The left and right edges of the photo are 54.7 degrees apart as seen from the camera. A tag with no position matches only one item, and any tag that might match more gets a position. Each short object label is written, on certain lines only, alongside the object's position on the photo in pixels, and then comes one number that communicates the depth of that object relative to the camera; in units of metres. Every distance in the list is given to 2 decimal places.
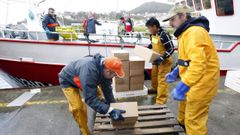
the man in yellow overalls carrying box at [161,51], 4.37
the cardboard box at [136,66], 4.77
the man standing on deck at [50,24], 7.52
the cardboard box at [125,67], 4.71
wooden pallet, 3.11
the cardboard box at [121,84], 4.86
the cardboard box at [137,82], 4.91
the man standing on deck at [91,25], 8.82
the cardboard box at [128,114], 2.95
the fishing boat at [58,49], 7.38
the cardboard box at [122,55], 4.66
